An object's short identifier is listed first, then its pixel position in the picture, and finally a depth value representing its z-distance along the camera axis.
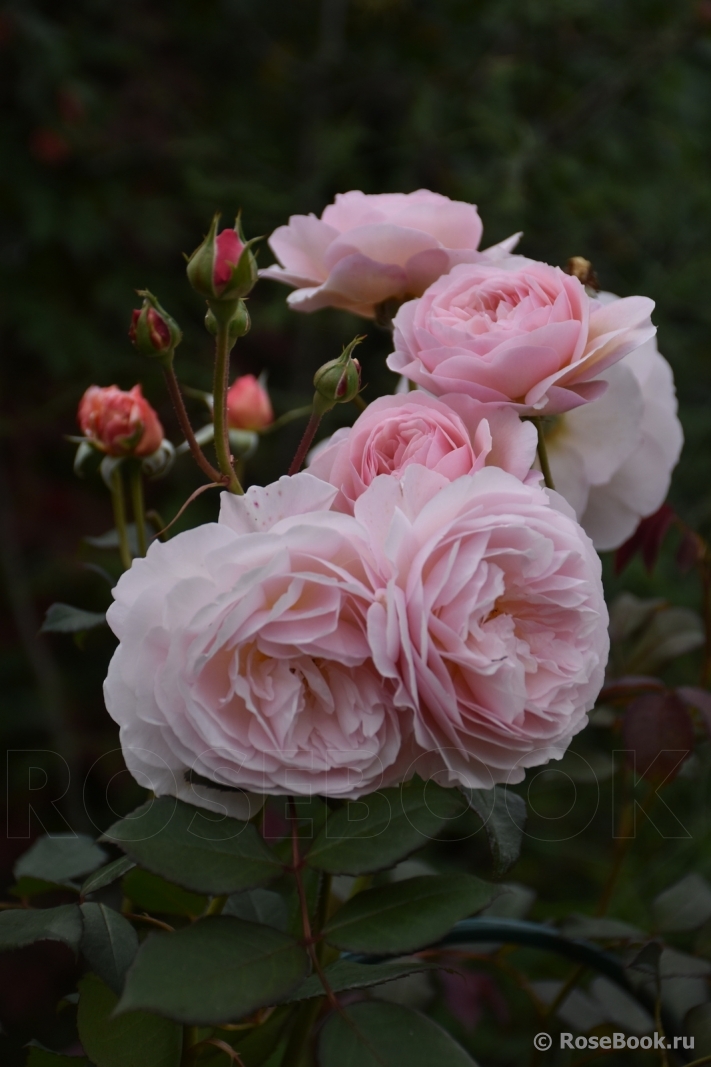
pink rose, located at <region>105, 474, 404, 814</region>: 0.84
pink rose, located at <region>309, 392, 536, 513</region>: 0.87
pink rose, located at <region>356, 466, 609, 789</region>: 0.84
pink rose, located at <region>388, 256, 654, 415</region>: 0.89
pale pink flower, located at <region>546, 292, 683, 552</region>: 0.97
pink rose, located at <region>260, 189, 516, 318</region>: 0.95
